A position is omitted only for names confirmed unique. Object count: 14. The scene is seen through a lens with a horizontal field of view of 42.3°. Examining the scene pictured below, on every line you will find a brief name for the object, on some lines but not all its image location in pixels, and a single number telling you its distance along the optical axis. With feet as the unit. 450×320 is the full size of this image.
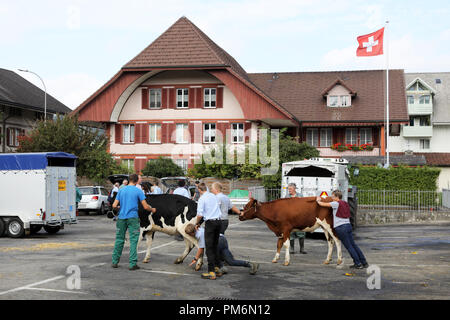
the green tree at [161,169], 142.10
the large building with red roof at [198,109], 147.02
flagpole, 134.82
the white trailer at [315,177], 68.44
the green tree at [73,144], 127.13
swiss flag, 133.18
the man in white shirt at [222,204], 38.75
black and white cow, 43.88
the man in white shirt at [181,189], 58.95
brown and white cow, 46.03
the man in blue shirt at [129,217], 40.60
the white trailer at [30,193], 64.28
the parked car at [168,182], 111.77
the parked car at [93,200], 103.71
